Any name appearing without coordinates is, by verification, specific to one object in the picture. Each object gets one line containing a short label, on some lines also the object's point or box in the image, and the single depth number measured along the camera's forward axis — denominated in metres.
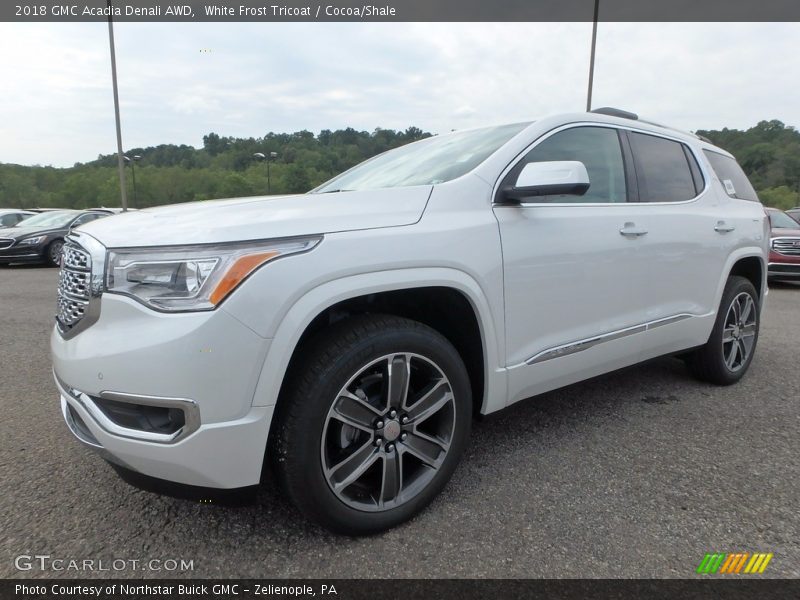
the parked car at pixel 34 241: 11.65
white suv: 1.61
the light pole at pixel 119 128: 16.88
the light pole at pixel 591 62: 11.79
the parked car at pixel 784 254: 9.63
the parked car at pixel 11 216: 13.80
